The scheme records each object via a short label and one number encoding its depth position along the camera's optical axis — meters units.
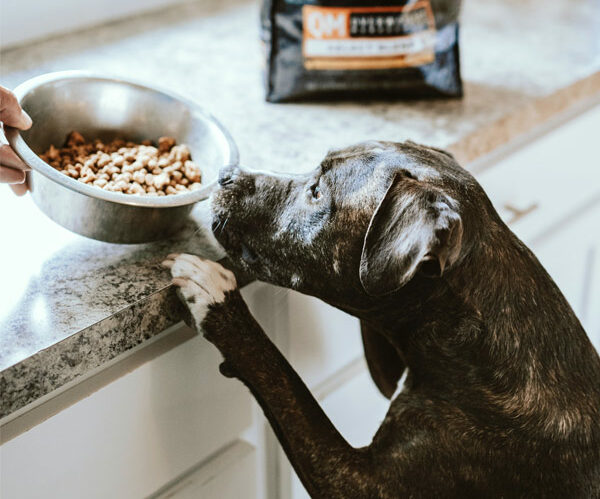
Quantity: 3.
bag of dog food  1.62
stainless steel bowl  1.11
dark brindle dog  1.15
